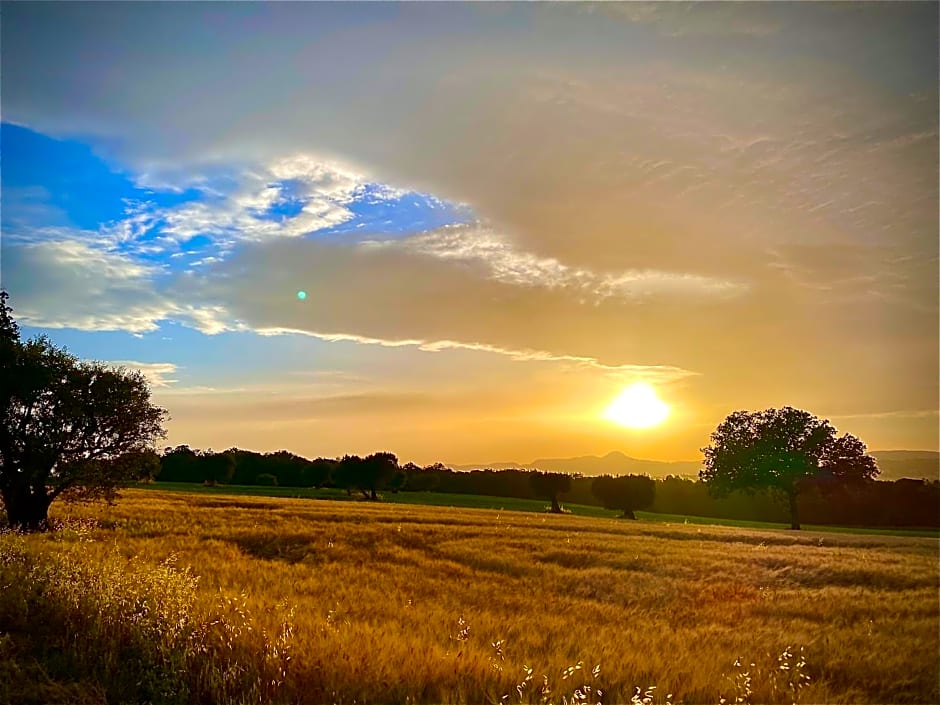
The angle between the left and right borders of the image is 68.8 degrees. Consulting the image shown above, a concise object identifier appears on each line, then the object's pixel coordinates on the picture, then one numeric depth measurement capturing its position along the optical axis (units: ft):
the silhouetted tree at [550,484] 321.36
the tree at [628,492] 301.84
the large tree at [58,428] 81.92
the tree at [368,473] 314.76
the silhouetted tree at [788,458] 199.93
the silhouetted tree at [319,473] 370.92
